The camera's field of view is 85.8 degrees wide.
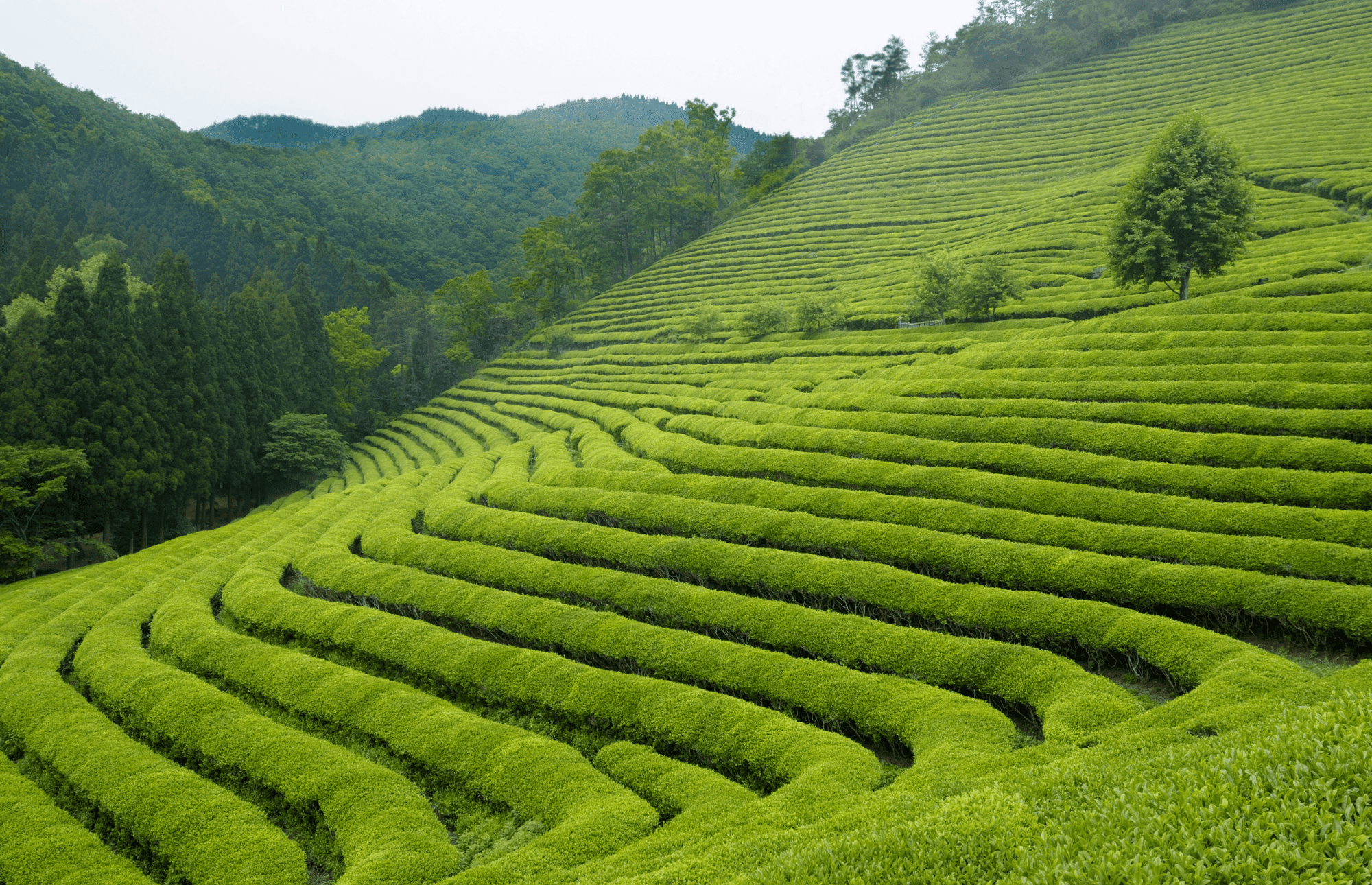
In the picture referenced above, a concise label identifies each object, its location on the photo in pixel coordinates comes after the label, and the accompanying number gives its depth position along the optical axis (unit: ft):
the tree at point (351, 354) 253.24
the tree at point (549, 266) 308.40
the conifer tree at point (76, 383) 130.93
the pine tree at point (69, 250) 236.02
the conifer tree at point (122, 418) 134.51
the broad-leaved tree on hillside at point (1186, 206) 118.93
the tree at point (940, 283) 160.15
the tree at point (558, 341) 259.80
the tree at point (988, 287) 152.87
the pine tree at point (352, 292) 328.70
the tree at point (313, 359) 217.15
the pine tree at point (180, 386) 148.87
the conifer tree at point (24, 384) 128.16
